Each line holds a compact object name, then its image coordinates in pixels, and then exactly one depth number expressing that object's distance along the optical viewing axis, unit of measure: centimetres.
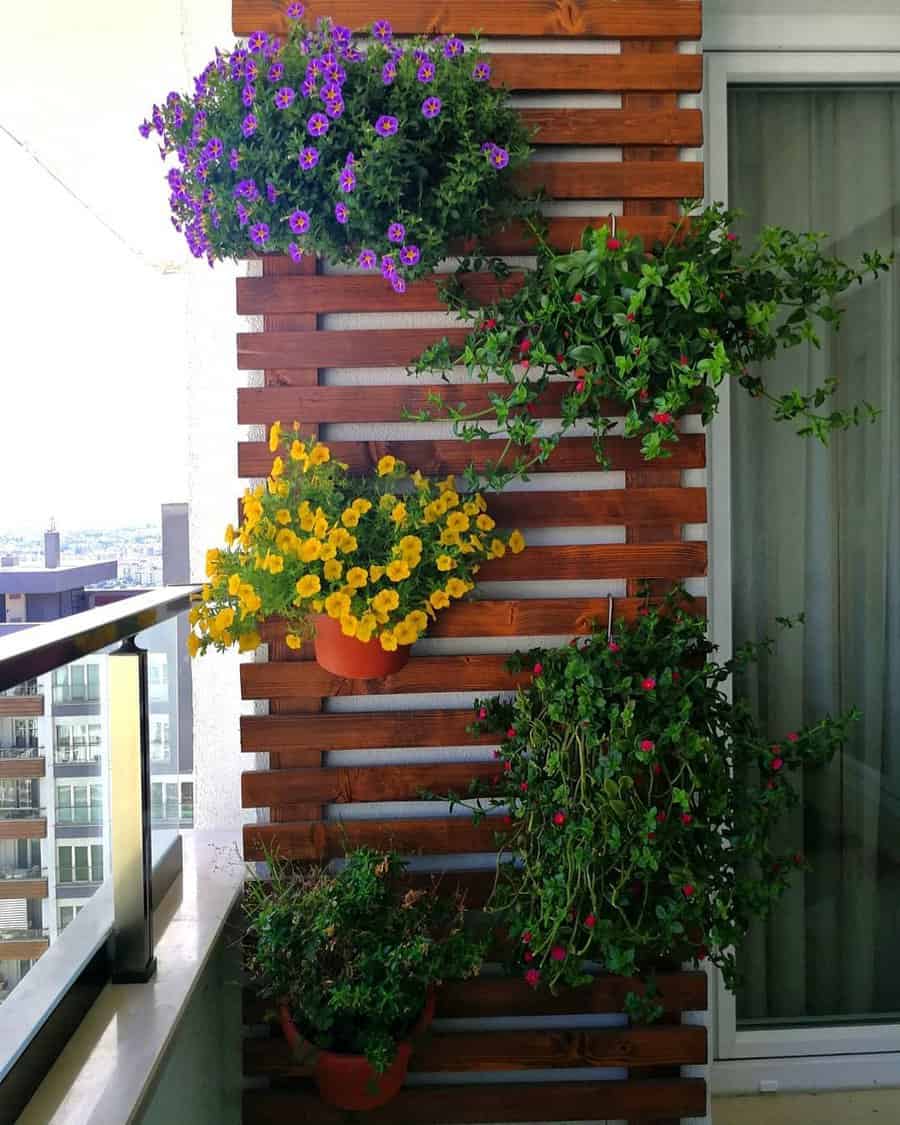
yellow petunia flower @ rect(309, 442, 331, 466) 186
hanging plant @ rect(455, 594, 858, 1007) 186
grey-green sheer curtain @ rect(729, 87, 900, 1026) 237
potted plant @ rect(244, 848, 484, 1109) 179
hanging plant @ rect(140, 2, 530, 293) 171
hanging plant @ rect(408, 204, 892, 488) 178
